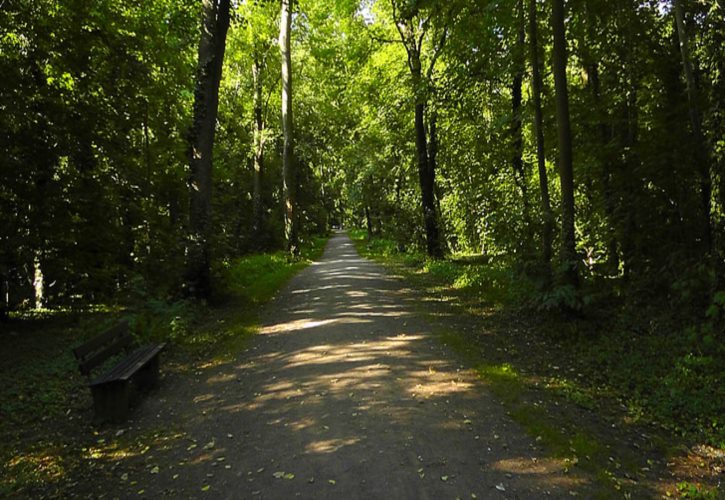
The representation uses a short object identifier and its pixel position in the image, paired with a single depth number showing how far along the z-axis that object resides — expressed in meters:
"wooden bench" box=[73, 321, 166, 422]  5.23
